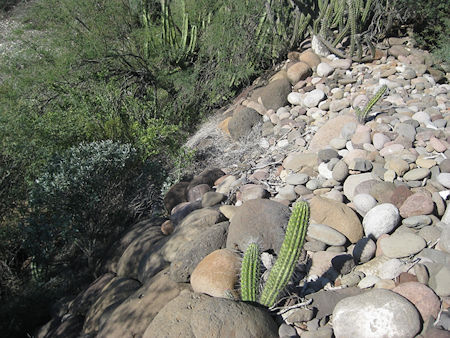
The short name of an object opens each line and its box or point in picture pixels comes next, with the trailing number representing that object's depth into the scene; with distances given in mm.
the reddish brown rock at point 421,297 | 2605
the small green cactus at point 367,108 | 4797
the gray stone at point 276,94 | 6402
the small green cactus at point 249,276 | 3061
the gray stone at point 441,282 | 2711
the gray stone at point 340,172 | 4172
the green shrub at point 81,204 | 4777
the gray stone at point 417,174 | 3877
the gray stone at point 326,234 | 3473
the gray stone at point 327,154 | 4500
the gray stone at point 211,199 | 4684
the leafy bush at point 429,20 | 6871
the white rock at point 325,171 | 4354
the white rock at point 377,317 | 2514
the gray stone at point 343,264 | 3232
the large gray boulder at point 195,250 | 3631
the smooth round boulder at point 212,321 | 2721
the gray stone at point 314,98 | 5922
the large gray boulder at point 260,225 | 3639
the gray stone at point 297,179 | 4391
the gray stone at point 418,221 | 3366
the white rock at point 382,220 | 3463
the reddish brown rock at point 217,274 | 3266
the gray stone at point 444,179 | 3705
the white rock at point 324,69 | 6473
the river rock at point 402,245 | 3139
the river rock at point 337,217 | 3582
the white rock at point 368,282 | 3021
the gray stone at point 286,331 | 2830
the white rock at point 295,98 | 6246
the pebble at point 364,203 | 3764
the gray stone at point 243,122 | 6316
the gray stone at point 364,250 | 3311
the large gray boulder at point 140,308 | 3404
